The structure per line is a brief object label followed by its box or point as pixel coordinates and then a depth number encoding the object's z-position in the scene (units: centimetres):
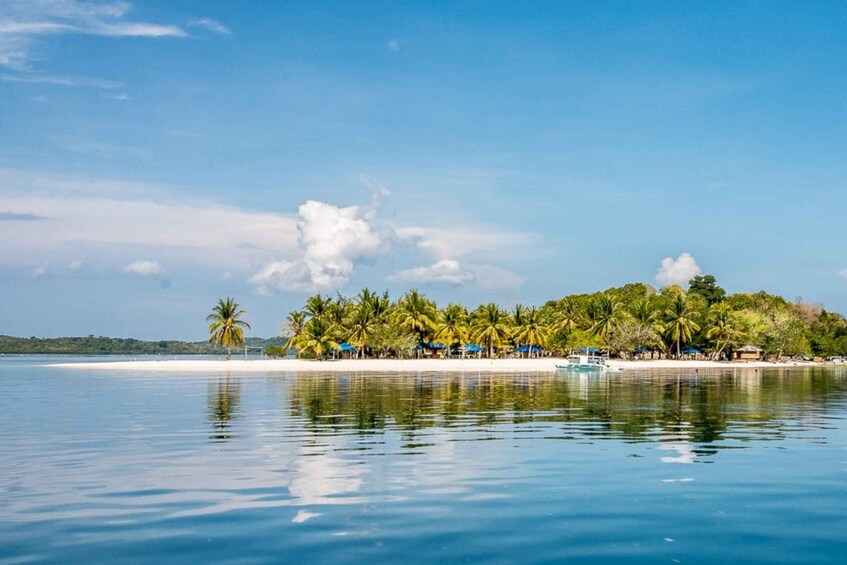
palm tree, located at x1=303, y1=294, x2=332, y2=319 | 13138
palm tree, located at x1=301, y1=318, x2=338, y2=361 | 12569
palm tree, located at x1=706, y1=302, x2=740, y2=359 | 14512
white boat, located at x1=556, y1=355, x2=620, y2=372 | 9831
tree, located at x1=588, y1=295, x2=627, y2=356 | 14412
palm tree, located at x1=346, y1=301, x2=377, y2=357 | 13188
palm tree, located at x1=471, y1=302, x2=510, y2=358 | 14048
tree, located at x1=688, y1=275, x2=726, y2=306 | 18188
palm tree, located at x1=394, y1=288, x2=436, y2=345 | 13588
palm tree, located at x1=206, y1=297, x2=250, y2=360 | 12388
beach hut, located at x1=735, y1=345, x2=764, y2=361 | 16562
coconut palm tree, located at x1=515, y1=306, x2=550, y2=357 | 14588
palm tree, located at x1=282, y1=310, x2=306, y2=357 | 13250
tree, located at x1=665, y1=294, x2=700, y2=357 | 14100
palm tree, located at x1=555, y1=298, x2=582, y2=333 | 15588
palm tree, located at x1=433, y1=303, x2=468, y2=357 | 13938
